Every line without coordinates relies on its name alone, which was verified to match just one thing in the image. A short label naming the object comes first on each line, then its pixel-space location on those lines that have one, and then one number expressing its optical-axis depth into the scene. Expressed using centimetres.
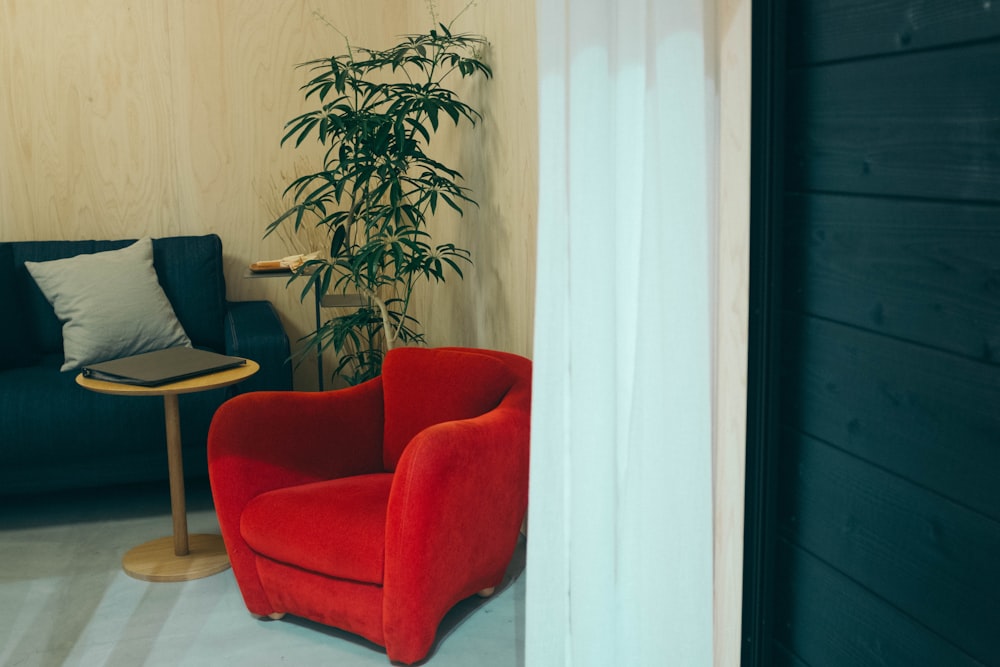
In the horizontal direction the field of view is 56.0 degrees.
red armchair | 223
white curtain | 145
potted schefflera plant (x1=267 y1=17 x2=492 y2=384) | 308
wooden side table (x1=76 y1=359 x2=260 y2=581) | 277
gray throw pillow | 339
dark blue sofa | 311
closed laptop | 270
